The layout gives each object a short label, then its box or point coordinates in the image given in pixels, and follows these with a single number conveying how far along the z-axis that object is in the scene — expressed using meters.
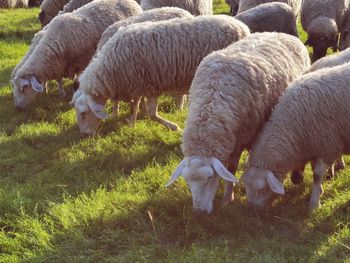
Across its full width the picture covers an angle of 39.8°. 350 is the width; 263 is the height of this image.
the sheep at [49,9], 10.31
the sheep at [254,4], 9.23
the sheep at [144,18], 6.43
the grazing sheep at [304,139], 4.09
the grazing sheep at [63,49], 6.77
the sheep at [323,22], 8.07
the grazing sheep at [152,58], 5.50
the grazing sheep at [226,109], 4.05
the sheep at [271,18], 7.20
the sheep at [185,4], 8.70
